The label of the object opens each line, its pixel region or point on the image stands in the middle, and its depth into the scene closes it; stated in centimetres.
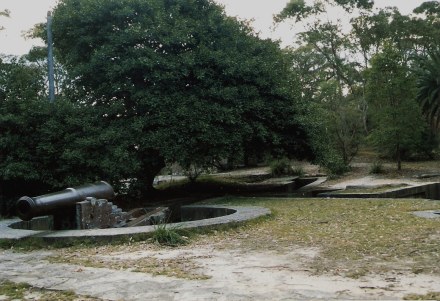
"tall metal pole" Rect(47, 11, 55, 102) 1380
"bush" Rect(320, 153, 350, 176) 1518
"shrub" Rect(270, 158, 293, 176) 2434
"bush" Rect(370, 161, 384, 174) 2292
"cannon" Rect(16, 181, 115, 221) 744
